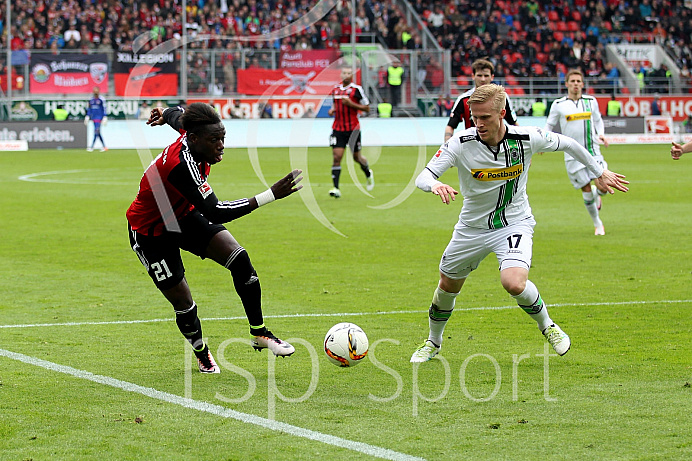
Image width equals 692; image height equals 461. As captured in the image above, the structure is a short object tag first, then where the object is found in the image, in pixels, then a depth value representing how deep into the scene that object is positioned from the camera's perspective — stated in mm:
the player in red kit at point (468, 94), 12414
